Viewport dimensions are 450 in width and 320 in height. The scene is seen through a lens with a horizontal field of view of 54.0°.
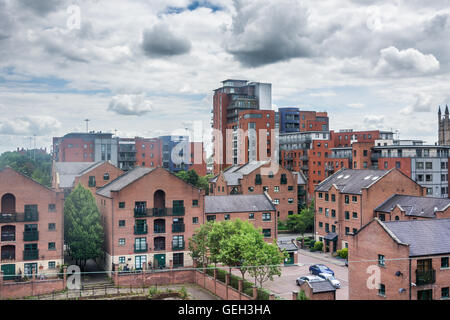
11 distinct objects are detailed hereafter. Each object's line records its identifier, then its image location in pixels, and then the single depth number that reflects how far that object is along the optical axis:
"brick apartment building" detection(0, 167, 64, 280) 43.62
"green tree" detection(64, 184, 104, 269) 45.72
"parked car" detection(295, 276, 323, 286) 40.87
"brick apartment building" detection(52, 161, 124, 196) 65.62
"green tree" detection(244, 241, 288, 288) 36.72
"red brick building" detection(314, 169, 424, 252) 53.56
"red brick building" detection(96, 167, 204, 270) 46.88
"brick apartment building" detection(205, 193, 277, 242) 54.62
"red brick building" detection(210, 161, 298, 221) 74.88
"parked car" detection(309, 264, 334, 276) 44.76
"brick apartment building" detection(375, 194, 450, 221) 45.47
